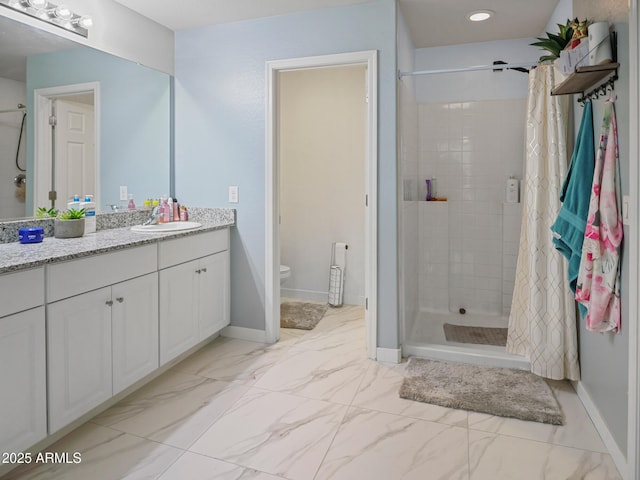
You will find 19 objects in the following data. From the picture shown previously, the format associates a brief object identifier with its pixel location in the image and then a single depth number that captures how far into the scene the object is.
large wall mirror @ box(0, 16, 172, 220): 2.21
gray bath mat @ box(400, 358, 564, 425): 2.14
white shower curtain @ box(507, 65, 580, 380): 2.39
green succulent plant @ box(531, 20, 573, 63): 2.17
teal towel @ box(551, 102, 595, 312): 1.95
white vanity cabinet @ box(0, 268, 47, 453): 1.51
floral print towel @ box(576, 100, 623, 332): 1.71
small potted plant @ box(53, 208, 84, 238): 2.28
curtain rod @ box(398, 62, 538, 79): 2.46
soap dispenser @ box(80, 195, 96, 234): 2.49
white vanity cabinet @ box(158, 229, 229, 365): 2.44
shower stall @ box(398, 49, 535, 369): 3.65
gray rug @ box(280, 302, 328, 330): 3.55
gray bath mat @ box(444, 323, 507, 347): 3.17
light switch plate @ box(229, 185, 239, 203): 3.13
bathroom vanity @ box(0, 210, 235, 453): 1.56
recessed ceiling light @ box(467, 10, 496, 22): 2.98
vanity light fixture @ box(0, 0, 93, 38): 2.20
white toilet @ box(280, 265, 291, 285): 3.86
